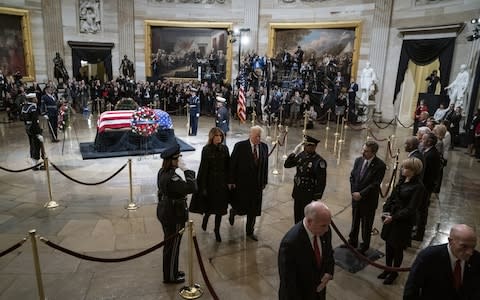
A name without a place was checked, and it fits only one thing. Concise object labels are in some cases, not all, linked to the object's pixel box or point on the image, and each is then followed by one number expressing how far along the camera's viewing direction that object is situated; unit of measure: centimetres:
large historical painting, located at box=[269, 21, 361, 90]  1845
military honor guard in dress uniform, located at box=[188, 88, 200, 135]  1250
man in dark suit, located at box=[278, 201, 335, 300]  270
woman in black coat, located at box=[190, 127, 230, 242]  509
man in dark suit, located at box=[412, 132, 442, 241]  539
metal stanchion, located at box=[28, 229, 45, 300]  349
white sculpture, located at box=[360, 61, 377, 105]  1742
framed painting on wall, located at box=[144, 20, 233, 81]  2042
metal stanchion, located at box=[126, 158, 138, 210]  655
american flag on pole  1517
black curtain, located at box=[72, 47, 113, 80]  1922
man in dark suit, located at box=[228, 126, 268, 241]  518
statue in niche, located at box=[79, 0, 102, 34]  1920
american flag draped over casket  1045
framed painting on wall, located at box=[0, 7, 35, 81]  1714
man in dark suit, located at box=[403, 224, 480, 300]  271
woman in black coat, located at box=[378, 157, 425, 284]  403
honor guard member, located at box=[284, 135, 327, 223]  479
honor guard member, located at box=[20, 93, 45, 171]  832
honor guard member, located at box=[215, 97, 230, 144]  1073
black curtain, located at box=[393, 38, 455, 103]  1473
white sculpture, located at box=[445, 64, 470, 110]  1334
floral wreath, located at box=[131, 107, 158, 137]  984
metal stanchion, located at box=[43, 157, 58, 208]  643
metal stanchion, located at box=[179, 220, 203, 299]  398
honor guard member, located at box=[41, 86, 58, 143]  1097
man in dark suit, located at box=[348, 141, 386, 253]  477
